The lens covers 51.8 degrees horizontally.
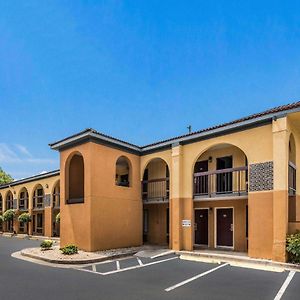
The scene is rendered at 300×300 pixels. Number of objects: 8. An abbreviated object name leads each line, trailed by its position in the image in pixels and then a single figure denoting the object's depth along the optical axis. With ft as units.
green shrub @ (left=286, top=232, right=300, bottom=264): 36.11
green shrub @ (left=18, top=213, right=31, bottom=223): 89.45
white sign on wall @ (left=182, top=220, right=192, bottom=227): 48.84
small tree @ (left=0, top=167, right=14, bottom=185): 156.76
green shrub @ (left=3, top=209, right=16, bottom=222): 97.96
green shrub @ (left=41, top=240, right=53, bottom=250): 52.24
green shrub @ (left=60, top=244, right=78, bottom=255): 45.14
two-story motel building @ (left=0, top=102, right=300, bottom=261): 39.58
